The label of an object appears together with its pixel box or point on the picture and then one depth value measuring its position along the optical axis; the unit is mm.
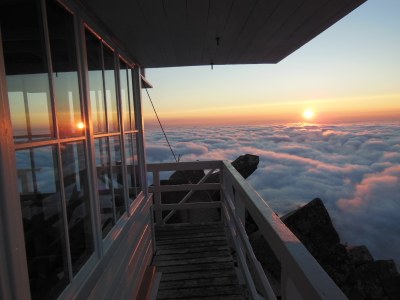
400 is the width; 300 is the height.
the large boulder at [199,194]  6081
